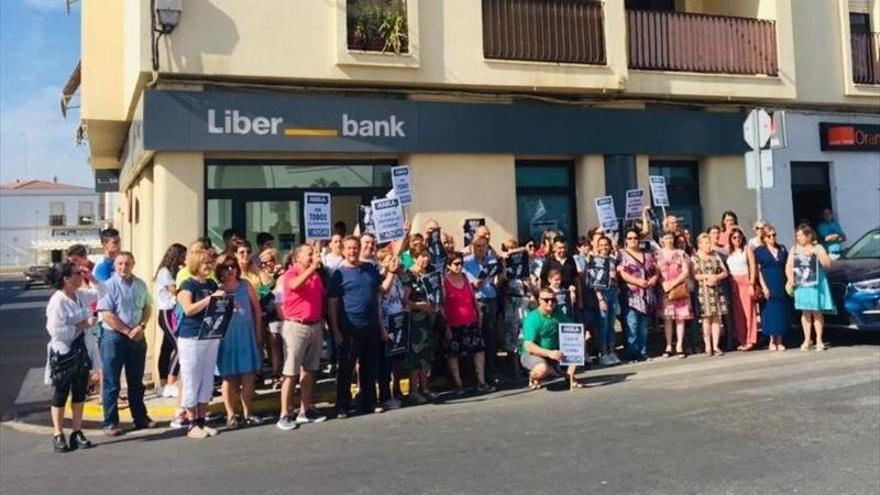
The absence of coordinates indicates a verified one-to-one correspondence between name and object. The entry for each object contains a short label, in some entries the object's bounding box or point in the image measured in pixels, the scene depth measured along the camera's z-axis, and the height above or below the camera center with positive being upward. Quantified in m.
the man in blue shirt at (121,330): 7.56 -0.43
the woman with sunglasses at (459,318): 8.90 -0.50
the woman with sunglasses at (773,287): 10.76 -0.30
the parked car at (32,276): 43.06 +0.77
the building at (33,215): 73.94 +7.19
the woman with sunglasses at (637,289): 10.40 -0.26
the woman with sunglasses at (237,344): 7.59 -0.61
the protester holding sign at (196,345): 7.26 -0.59
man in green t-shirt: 8.85 -0.73
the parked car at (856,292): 10.22 -0.40
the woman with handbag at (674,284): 10.49 -0.21
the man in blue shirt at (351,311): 7.89 -0.33
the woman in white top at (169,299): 8.46 -0.15
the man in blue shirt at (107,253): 9.00 +0.40
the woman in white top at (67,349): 7.02 -0.57
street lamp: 10.16 +3.63
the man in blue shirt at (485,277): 9.49 -0.02
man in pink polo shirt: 7.62 -0.48
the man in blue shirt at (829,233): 13.41 +0.60
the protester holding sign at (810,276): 10.41 -0.16
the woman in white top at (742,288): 10.77 -0.30
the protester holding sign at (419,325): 8.54 -0.54
